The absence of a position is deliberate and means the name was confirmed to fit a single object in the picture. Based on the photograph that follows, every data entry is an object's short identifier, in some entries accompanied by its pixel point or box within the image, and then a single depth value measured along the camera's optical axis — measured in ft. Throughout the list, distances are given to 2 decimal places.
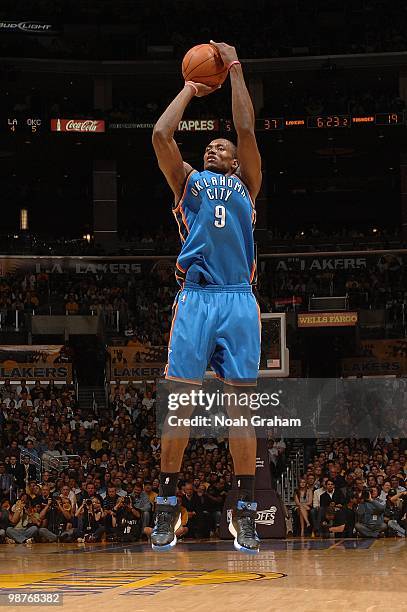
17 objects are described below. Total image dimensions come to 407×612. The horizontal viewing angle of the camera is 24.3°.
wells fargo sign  83.46
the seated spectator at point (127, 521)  50.19
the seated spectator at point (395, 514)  50.06
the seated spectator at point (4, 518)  51.52
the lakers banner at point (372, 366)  78.28
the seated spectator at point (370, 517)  49.96
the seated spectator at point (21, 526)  51.24
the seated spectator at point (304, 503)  51.19
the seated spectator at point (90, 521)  50.49
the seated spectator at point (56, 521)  50.98
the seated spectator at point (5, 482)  54.08
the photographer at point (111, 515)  50.25
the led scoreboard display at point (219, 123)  95.81
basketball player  17.97
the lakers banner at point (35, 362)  75.20
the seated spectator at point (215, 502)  51.49
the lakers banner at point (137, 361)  75.31
